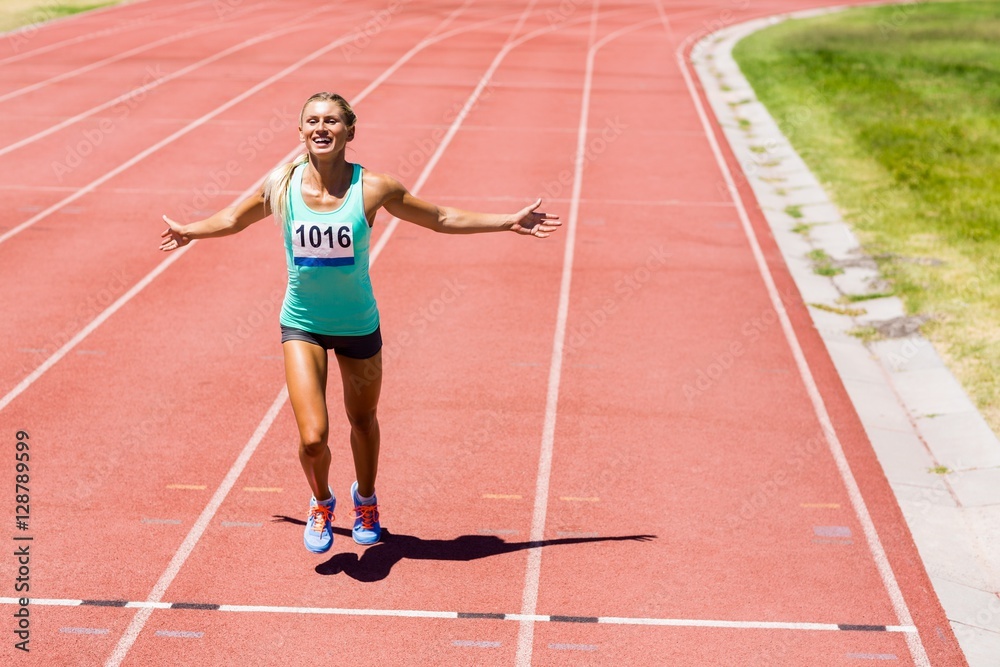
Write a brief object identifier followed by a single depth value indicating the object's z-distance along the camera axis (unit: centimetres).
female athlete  1106
